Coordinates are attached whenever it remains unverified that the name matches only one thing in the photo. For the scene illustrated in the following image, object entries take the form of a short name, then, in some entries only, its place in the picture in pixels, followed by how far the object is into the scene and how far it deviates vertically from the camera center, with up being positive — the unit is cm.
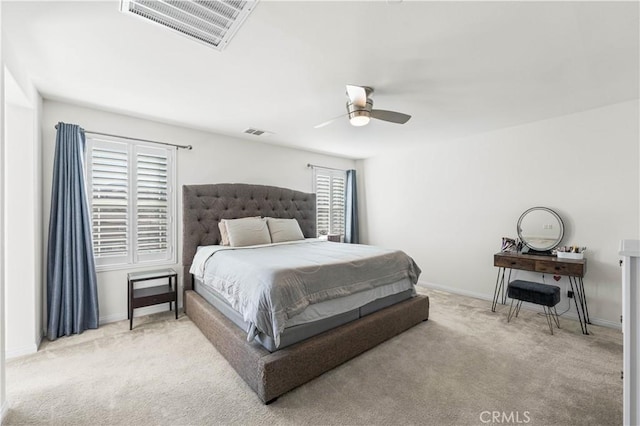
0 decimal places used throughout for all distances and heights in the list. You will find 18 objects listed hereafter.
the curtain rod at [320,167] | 531 +93
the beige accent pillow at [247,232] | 354 -26
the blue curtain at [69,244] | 281 -34
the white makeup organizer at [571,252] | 314 -46
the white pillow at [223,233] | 368 -28
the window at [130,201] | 318 +13
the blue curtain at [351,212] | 577 +0
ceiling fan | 244 +95
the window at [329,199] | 551 +29
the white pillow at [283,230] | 402 -27
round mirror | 346 -21
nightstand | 305 -97
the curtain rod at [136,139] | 315 +92
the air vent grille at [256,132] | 395 +119
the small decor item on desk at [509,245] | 368 -44
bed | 197 -101
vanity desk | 300 -63
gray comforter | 196 -55
